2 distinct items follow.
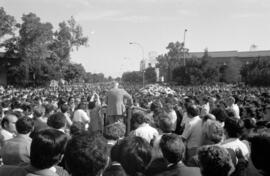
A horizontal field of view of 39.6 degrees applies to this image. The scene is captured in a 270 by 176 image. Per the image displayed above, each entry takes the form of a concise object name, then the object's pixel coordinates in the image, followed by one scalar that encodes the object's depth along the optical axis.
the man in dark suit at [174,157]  3.74
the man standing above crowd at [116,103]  9.79
